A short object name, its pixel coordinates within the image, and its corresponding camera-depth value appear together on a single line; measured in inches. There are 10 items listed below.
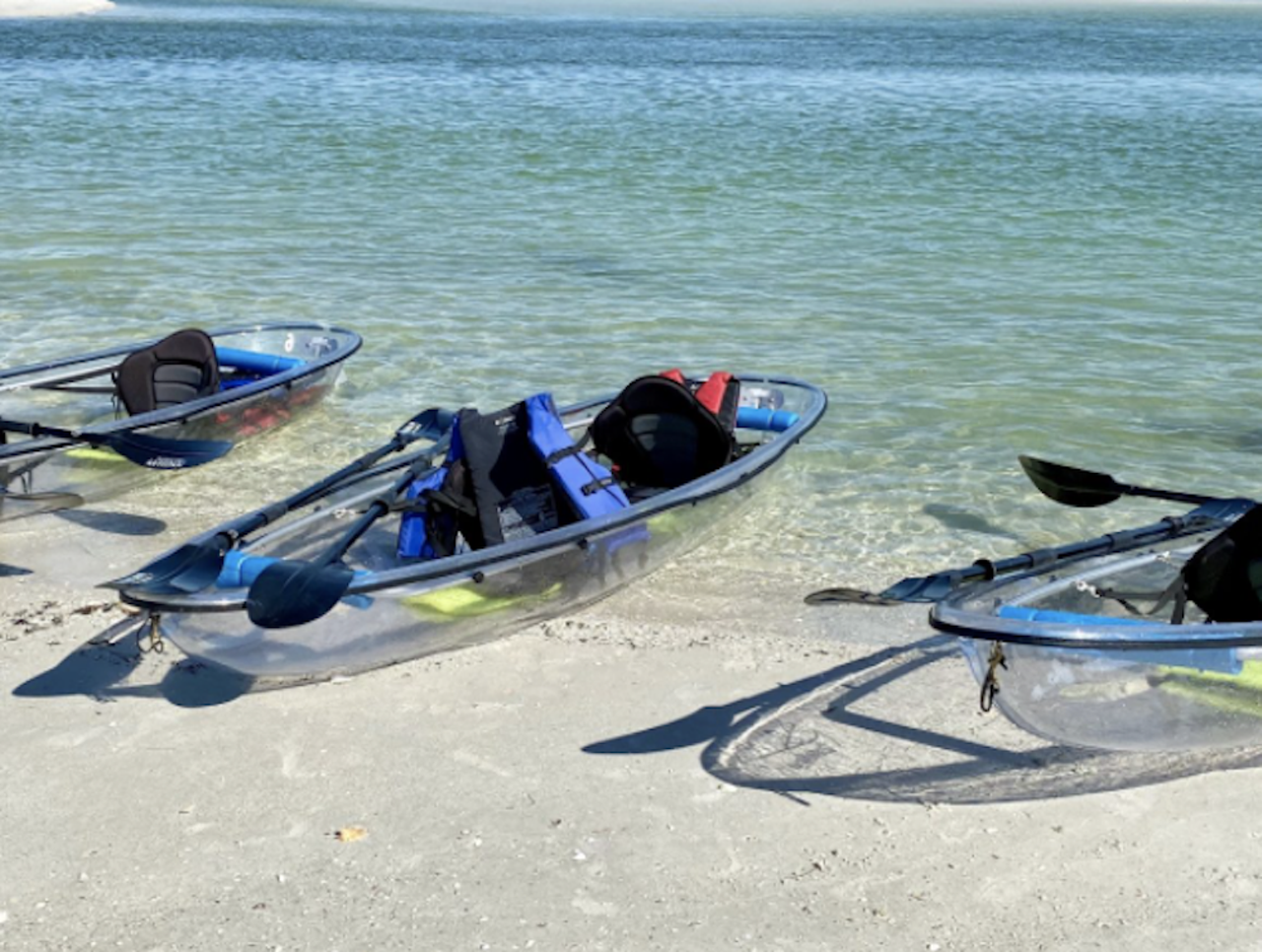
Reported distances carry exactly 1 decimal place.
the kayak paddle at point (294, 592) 219.5
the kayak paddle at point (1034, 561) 216.1
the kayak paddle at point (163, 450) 301.1
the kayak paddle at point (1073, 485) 273.0
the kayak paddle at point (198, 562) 236.4
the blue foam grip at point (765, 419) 337.7
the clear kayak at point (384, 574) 232.5
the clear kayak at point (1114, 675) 199.3
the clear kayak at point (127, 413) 309.9
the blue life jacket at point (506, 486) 266.7
